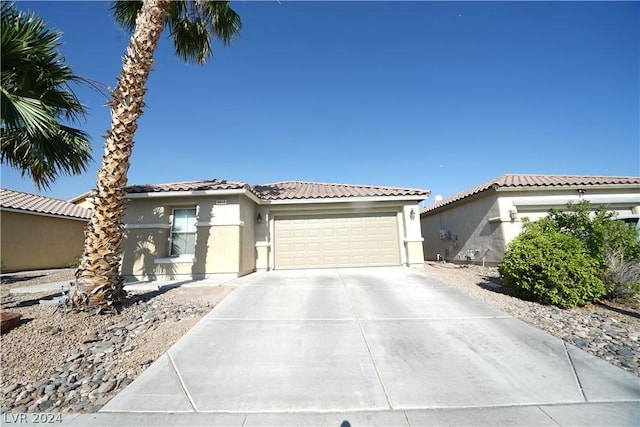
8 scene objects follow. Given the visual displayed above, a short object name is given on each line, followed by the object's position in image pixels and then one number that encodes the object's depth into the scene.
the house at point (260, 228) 9.01
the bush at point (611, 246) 6.07
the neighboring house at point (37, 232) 12.79
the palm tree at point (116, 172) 5.31
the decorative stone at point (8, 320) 4.46
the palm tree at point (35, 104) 5.00
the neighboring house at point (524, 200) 11.12
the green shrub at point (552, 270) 5.71
